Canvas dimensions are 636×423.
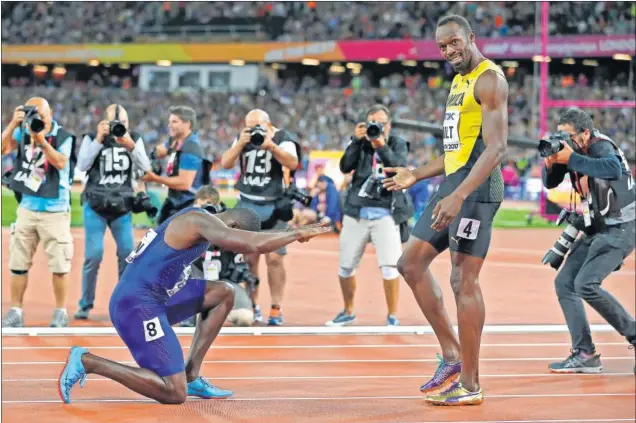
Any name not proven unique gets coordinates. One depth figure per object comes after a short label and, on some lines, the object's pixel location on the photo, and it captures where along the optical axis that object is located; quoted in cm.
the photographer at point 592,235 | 1531
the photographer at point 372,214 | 1919
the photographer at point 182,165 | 1956
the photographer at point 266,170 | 1917
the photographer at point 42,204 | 1870
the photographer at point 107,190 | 1945
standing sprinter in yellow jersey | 1196
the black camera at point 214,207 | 1637
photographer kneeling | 1891
